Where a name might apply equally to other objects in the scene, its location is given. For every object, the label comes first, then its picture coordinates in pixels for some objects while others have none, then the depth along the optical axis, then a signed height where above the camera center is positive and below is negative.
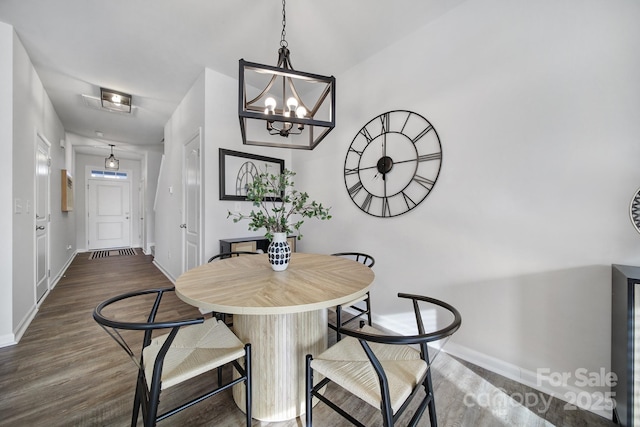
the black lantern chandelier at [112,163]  5.84 +1.17
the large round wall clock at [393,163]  2.09 +0.44
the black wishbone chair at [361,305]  1.69 -0.77
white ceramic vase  1.50 -0.26
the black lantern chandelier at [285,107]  1.25 +0.63
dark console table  2.66 -0.38
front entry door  6.58 -0.09
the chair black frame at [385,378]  0.85 -0.66
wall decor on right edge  1.26 +0.00
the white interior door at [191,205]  2.95 +0.08
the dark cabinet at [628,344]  1.11 -0.63
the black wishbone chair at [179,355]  0.93 -0.66
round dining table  1.09 -0.57
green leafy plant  1.42 -0.02
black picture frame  2.85 +0.50
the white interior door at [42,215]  2.79 -0.05
